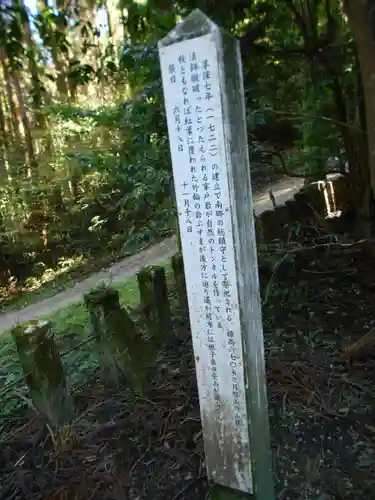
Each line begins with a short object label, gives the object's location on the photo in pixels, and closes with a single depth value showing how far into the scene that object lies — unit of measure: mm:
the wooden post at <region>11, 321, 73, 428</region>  2312
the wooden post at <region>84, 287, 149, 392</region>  2609
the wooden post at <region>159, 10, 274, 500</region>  1490
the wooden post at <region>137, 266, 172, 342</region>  3092
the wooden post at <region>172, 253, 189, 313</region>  3283
